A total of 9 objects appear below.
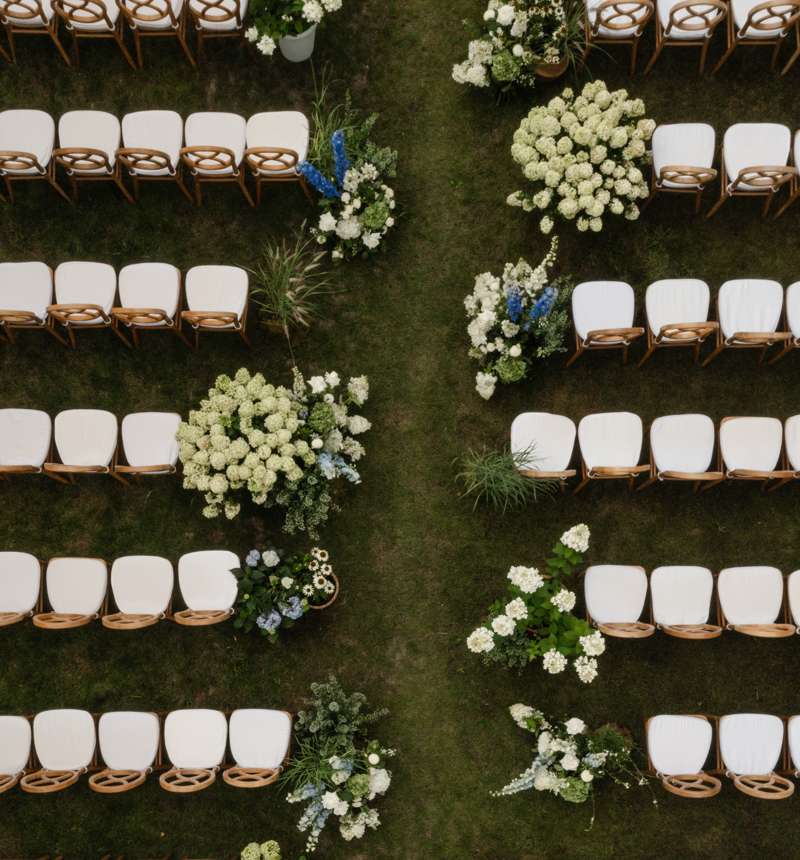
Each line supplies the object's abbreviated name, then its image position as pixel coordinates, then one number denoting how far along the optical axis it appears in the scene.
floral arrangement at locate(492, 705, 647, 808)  4.43
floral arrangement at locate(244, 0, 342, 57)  4.63
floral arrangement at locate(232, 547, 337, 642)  4.59
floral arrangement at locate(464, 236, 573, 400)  4.59
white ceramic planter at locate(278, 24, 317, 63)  4.85
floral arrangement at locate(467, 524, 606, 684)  4.21
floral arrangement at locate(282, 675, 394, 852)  4.44
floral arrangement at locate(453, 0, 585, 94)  4.64
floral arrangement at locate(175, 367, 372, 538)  3.98
